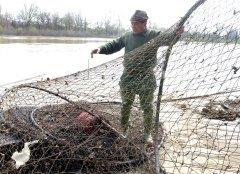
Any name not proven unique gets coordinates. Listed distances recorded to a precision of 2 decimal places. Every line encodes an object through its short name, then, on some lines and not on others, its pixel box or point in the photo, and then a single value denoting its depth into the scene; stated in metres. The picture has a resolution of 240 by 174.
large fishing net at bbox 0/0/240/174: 2.19
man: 2.49
